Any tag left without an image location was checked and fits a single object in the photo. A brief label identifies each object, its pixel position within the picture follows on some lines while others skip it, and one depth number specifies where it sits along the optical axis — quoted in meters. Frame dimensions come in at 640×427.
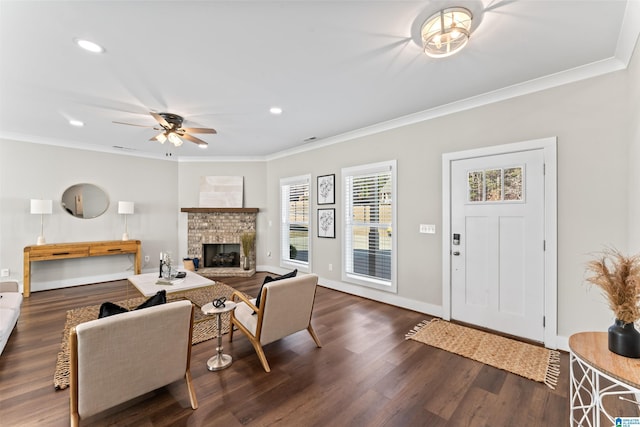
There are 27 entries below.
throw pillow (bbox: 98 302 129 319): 1.84
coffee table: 3.30
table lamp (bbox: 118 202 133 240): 5.31
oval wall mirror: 5.05
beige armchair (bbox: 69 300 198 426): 1.54
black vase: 1.40
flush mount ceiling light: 1.79
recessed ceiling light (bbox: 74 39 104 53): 2.10
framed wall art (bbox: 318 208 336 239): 4.86
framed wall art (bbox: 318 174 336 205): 4.84
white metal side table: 1.25
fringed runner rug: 2.32
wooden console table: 4.41
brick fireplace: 6.27
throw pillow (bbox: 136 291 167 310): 1.99
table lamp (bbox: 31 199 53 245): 4.44
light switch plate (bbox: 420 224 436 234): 3.56
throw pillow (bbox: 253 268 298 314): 2.52
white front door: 2.80
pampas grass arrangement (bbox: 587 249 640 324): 1.41
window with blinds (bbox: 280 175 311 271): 5.51
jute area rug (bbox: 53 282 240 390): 2.32
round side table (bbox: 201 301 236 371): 2.38
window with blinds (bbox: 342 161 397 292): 4.08
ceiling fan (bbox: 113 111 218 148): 3.53
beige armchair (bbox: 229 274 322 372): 2.38
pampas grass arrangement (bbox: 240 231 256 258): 6.10
